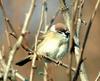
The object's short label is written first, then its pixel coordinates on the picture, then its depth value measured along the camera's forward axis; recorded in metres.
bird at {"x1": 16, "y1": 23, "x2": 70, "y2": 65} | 7.99
